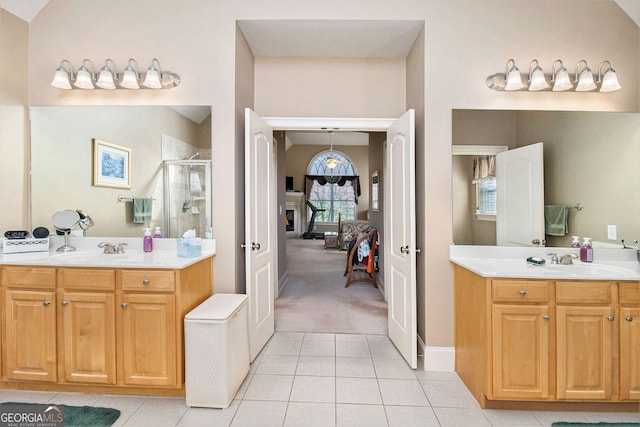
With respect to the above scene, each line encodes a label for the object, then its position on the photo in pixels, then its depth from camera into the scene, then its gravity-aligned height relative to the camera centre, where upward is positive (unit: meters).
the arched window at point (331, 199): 11.44 +0.46
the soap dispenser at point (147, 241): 2.38 -0.24
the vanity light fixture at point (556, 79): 2.22 +1.01
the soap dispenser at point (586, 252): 2.19 -0.32
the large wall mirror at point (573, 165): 2.21 +0.34
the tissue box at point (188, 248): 2.23 -0.28
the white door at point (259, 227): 2.38 -0.14
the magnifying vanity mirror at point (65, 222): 2.39 -0.08
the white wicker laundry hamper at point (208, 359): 1.84 -0.93
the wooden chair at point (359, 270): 4.60 -1.00
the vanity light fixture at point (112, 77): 2.31 +1.07
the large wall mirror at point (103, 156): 2.46 +0.47
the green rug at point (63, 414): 1.72 -1.23
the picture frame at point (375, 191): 4.73 +0.33
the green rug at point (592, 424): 1.73 -1.27
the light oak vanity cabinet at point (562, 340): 1.77 -0.79
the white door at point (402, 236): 2.31 -0.22
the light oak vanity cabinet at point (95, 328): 1.89 -0.76
